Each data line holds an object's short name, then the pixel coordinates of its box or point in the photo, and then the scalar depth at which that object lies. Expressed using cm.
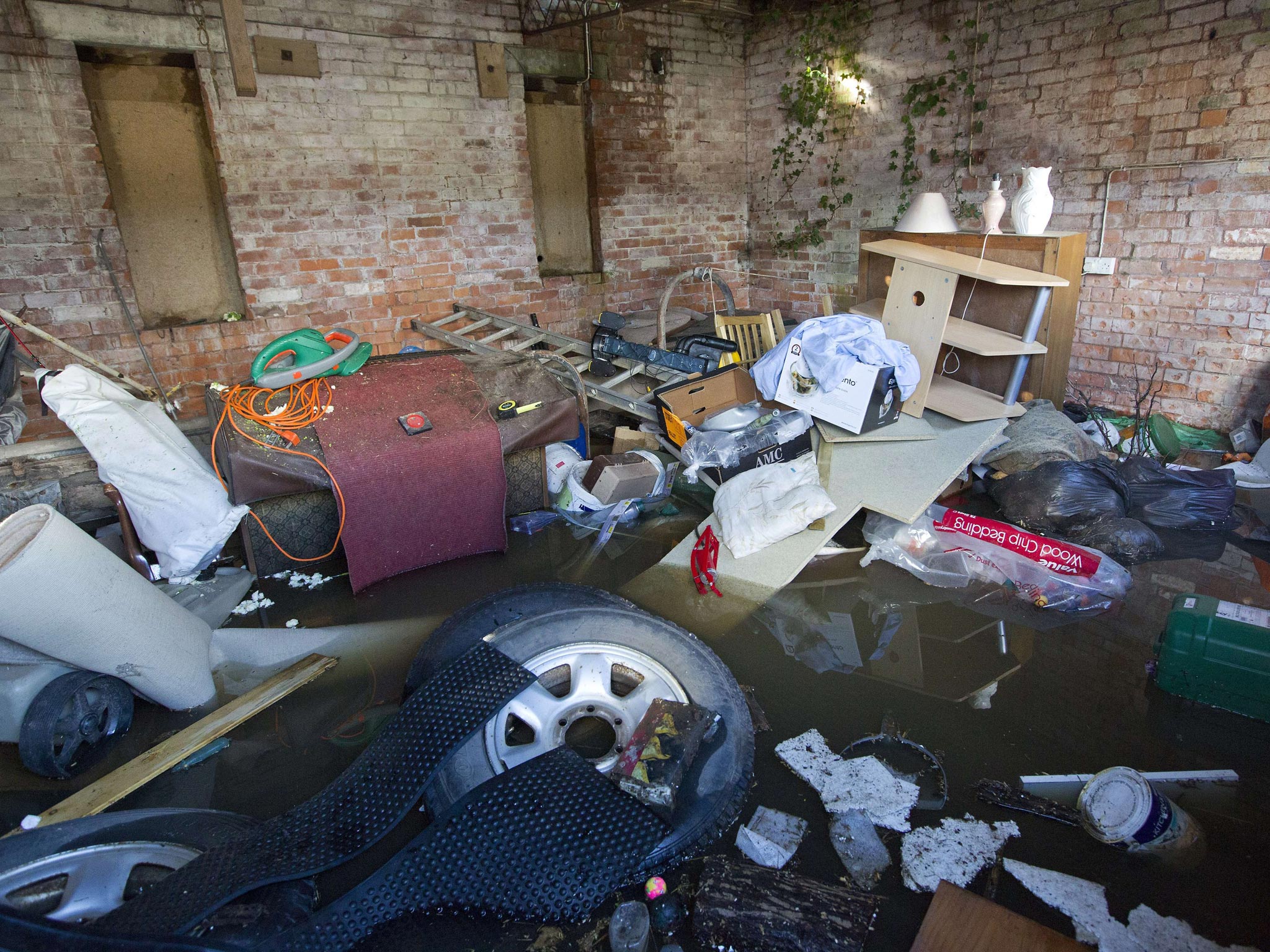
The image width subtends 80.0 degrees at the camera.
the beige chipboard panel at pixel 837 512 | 320
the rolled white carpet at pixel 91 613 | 234
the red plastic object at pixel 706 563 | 329
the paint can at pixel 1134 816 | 195
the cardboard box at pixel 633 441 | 455
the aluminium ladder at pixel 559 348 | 451
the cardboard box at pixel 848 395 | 388
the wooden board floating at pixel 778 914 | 170
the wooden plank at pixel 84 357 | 398
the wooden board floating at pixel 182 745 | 220
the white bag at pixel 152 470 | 326
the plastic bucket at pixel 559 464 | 414
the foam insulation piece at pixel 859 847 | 196
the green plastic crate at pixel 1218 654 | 238
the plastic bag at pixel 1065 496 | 360
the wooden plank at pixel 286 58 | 495
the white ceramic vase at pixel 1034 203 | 427
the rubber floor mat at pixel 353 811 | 145
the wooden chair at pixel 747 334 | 504
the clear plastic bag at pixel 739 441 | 388
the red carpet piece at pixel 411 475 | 342
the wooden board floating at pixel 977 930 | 160
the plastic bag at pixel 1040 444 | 395
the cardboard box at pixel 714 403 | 387
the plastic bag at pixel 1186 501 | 371
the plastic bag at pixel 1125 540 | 343
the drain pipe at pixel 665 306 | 483
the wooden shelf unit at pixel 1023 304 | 423
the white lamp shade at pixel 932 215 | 489
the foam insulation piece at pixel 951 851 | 194
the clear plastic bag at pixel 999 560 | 316
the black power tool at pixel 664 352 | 450
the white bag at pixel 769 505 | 337
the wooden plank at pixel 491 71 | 572
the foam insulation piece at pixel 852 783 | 214
